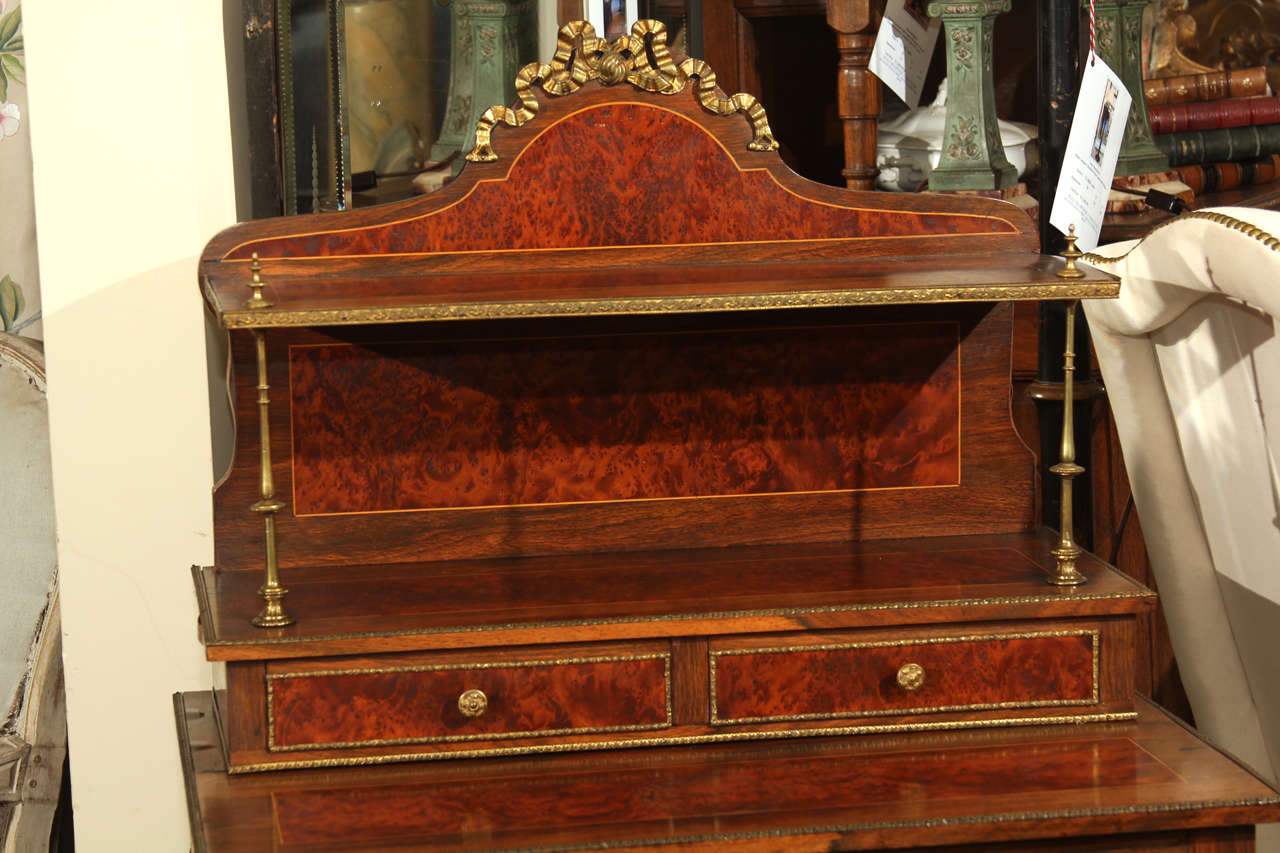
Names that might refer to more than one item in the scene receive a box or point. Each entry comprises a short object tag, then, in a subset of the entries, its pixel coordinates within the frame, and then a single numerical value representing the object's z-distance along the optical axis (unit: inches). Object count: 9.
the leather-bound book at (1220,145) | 208.1
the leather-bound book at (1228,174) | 205.1
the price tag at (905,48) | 161.3
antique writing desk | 122.8
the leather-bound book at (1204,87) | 216.3
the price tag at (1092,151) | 145.9
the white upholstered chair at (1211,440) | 132.9
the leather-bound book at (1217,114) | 209.8
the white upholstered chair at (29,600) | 181.0
